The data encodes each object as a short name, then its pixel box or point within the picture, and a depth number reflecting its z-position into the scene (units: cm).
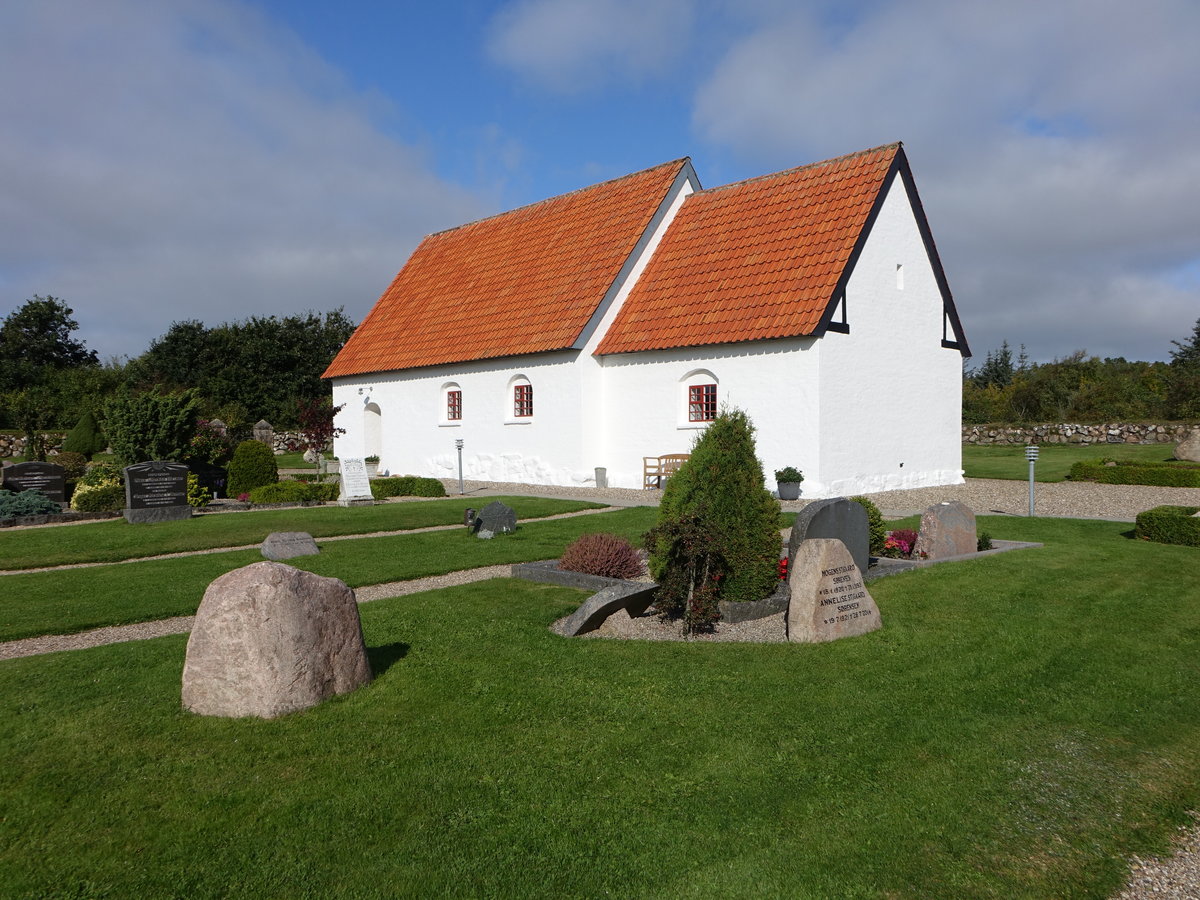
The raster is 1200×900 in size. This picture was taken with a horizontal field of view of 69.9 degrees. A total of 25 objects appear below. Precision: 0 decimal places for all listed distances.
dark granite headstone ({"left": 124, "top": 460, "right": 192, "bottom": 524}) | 1498
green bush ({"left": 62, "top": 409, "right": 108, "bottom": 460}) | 2859
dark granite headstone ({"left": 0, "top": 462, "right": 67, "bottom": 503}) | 1689
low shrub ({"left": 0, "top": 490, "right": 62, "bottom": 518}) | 1531
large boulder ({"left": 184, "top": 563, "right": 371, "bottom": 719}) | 511
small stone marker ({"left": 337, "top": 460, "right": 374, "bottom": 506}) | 1831
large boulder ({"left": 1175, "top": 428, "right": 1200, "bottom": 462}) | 2500
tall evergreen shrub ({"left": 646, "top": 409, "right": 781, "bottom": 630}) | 786
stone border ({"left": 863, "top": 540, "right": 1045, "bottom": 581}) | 956
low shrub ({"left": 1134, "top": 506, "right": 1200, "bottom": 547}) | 1162
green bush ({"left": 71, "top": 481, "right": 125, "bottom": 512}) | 1642
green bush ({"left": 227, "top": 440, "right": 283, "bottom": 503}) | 2030
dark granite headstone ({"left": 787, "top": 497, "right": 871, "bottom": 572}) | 858
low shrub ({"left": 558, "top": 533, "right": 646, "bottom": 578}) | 957
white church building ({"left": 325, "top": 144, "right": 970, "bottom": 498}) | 1836
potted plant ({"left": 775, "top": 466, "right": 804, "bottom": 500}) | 1759
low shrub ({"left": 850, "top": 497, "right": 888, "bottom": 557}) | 1063
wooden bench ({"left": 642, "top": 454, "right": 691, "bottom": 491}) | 1973
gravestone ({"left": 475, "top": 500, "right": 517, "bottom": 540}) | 1329
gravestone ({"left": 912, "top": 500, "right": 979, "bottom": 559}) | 1059
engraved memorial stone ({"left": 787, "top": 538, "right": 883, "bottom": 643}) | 709
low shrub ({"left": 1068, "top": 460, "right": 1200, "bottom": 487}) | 1966
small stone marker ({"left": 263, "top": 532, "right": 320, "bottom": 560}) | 1147
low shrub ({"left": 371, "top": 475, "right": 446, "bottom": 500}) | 2019
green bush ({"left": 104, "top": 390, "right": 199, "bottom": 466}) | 1830
